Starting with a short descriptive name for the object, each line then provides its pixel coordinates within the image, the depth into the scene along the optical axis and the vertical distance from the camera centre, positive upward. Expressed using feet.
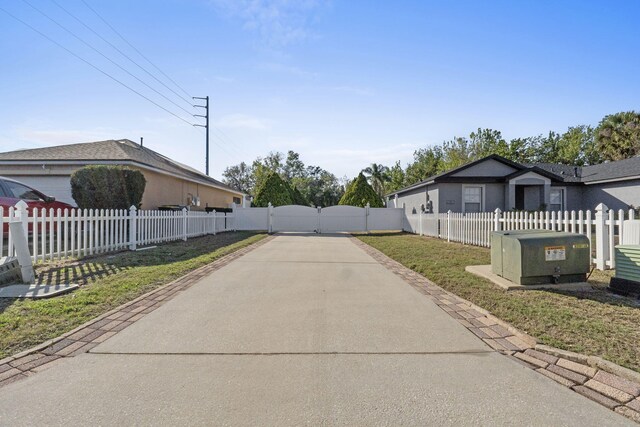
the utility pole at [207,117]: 107.08 +29.98
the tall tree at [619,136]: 100.37 +22.88
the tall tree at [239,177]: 213.95 +23.25
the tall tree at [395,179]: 163.16 +16.70
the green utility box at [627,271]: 17.38 -2.80
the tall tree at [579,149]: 146.10 +27.18
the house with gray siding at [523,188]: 62.90 +4.97
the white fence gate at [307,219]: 73.00 -0.66
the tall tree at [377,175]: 164.66 +18.74
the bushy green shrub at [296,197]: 126.93 +6.72
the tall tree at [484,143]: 144.77 +29.81
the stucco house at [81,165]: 48.75 +7.05
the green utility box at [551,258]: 18.97 -2.32
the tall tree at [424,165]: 151.33 +21.91
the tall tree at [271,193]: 94.07 +6.02
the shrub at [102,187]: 38.14 +3.20
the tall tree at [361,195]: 101.30 +5.80
